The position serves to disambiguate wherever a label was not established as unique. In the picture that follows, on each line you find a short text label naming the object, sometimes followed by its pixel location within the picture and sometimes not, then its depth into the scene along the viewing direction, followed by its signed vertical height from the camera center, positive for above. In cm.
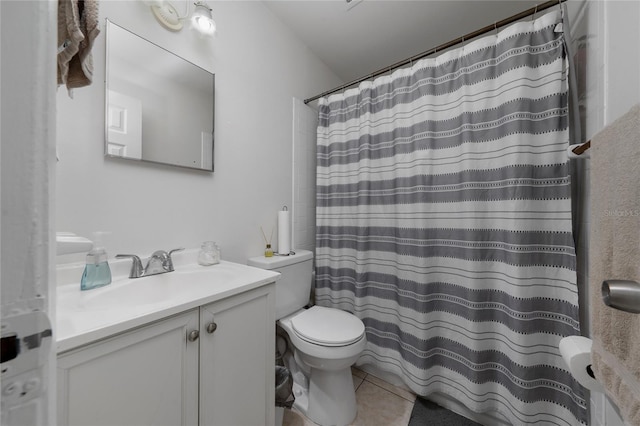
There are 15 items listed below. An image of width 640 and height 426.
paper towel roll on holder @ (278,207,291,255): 151 -13
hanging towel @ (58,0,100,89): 45 +34
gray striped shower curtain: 100 -6
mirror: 93 +48
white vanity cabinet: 54 -44
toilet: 114 -64
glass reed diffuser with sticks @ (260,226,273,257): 146 -22
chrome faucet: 94 -21
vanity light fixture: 104 +90
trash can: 113 -88
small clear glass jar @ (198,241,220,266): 113 -20
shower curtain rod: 101 +88
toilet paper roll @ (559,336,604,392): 55 -35
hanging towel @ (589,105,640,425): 41 -8
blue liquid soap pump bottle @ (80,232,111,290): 82 -20
